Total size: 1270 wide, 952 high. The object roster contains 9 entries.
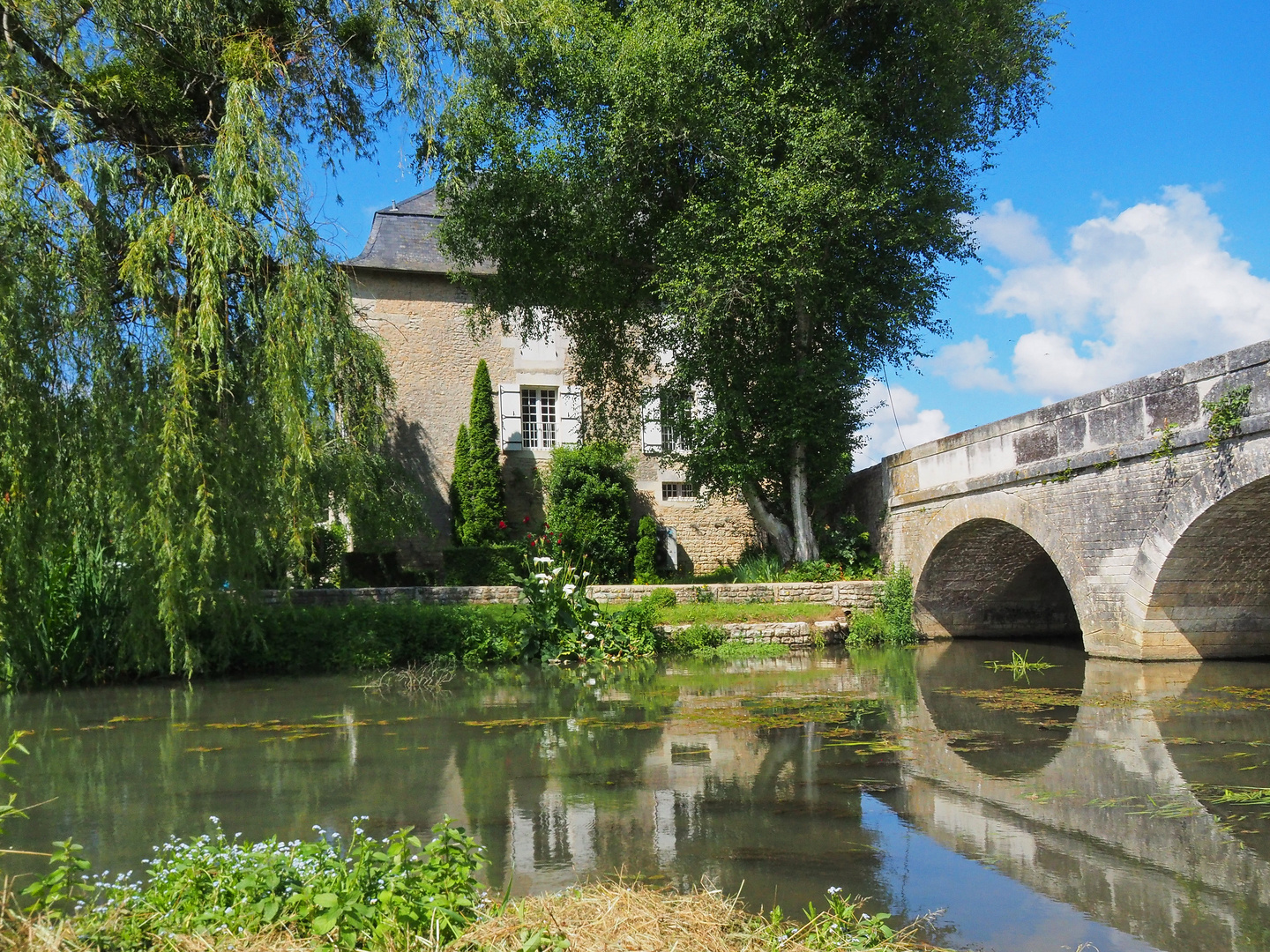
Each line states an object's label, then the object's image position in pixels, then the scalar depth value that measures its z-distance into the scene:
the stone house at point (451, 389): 17.83
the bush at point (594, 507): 17.09
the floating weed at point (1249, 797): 4.32
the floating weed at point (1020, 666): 9.27
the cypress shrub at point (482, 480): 17.00
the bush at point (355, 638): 9.88
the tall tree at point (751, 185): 11.98
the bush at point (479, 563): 15.92
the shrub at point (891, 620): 12.39
